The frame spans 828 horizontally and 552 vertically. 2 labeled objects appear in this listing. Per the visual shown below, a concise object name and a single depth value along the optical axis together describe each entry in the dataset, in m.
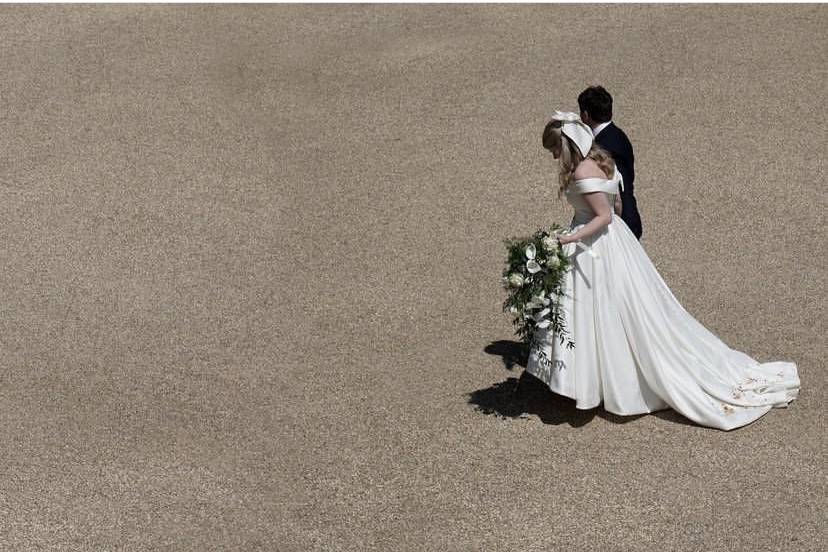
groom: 18.06
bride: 17.12
